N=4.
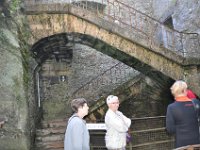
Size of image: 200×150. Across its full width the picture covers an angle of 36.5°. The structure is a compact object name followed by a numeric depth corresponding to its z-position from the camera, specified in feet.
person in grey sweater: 11.60
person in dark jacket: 13.26
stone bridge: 25.36
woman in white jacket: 15.48
